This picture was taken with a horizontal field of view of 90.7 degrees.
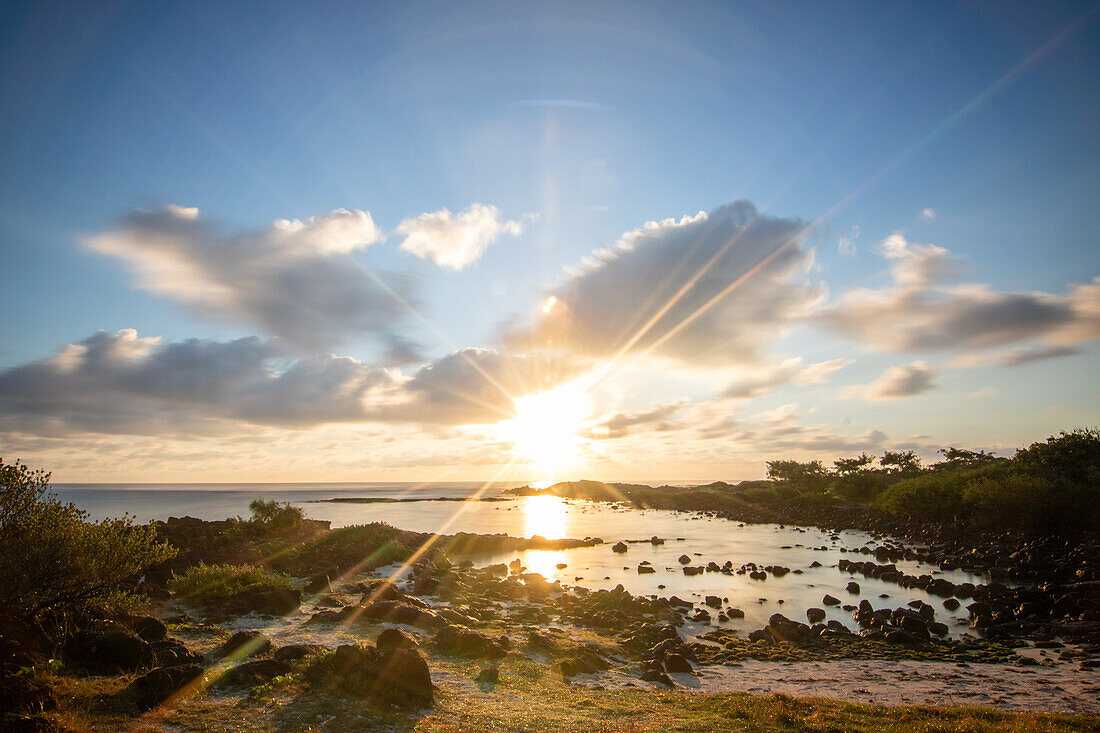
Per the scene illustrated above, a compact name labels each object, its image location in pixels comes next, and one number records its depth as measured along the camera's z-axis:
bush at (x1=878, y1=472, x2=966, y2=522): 60.22
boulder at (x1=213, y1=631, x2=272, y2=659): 16.22
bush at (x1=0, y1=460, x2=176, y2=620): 13.55
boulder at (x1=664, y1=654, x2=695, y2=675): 20.09
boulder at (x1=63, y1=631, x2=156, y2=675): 13.56
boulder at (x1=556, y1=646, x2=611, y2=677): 19.02
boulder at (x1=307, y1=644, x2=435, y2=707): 14.16
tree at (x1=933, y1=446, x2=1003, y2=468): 89.12
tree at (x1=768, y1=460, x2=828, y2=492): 119.50
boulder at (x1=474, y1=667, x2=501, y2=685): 16.91
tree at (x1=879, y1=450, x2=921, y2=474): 109.71
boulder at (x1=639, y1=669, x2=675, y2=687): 18.60
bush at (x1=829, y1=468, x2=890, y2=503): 92.38
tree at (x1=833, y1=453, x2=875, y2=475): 118.15
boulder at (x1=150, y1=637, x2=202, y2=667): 14.72
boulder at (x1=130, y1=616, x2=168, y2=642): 16.25
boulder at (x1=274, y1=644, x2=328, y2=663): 15.91
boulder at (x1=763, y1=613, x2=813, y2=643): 23.67
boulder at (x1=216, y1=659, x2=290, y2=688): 14.20
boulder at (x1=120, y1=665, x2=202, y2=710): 12.35
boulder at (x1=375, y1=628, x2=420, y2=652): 17.09
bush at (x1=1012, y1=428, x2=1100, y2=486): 49.25
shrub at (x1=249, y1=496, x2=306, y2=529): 45.05
